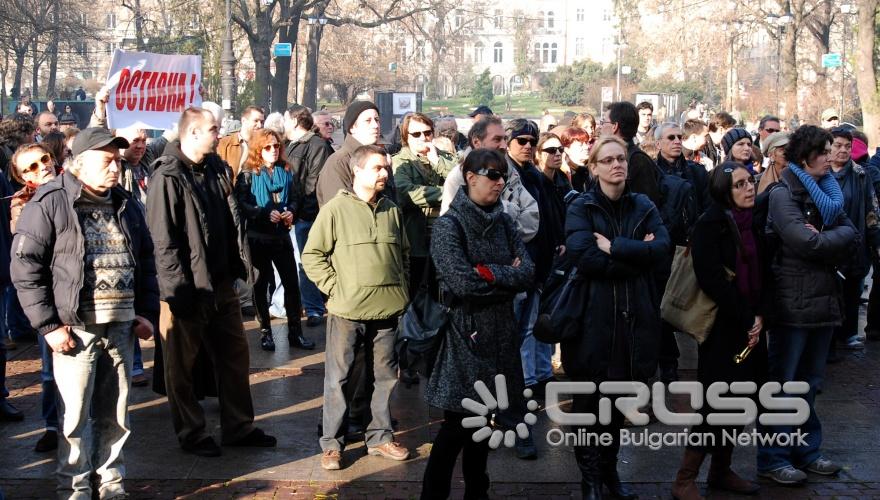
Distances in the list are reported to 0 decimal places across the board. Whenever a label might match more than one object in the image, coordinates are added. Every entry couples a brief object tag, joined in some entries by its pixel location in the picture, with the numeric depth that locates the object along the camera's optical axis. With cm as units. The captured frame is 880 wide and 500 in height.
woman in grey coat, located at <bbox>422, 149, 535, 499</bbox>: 554
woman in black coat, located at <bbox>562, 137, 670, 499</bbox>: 565
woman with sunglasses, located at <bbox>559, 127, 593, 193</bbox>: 871
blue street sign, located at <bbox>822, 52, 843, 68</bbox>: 3186
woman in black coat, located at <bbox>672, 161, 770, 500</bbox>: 581
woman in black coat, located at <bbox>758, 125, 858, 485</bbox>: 623
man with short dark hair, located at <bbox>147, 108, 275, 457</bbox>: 639
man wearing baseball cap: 550
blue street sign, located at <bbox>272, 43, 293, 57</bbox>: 3608
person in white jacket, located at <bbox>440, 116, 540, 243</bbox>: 685
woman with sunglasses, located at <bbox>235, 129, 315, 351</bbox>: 911
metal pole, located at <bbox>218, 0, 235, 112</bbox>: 2891
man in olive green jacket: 643
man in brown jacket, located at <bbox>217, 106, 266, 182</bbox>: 1063
